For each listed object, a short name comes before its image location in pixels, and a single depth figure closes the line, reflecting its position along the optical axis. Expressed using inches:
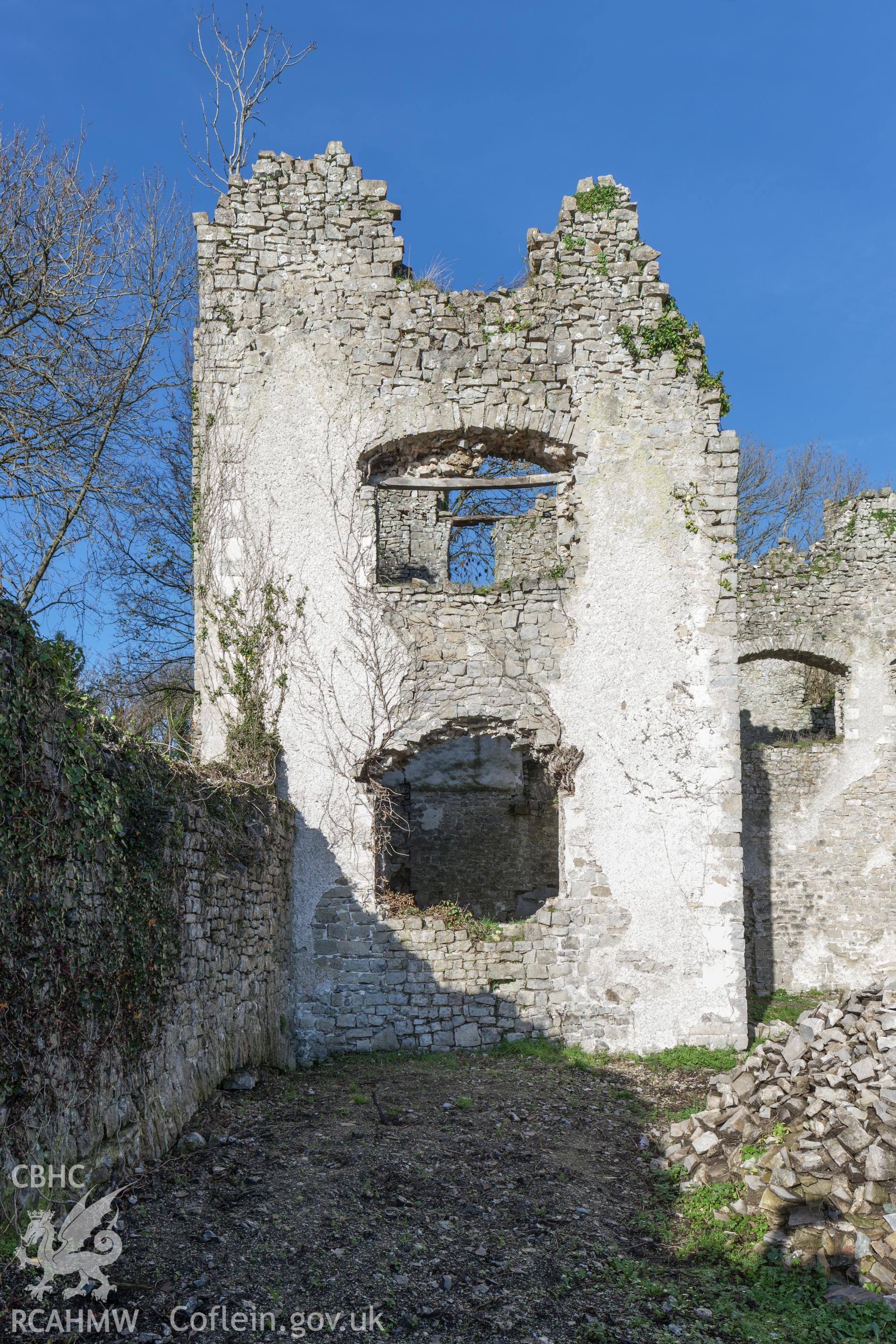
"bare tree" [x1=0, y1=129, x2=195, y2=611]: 360.8
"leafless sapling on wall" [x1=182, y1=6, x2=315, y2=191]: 475.8
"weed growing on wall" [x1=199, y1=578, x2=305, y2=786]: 327.3
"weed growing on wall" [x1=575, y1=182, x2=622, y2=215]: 354.3
